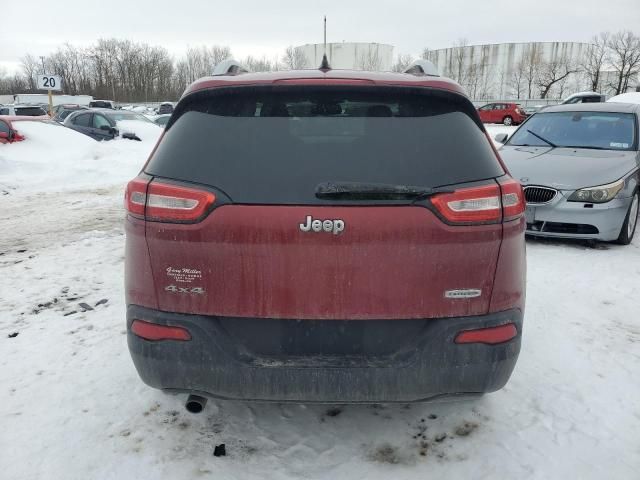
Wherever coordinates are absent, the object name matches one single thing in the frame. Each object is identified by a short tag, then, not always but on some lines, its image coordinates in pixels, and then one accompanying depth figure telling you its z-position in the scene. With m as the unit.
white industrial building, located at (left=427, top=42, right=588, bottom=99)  77.94
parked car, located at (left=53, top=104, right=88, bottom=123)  24.83
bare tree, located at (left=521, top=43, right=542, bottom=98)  76.06
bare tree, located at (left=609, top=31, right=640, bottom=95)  58.28
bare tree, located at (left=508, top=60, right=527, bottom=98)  77.19
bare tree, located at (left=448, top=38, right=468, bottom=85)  85.79
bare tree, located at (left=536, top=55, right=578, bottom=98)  71.75
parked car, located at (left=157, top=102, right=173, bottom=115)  46.75
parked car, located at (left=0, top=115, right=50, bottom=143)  13.74
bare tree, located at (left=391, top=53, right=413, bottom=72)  81.31
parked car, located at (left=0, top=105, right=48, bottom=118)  24.09
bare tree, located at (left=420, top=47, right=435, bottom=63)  87.74
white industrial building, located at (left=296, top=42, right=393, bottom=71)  80.25
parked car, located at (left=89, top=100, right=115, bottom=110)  42.66
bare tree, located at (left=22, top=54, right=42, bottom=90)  94.19
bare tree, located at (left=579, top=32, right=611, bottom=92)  63.97
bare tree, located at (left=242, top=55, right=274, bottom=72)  92.07
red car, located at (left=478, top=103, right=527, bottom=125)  39.69
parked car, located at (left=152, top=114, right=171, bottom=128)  27.62
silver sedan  5.87
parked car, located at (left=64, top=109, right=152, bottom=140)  18.27
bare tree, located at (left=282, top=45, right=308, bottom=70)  76.75
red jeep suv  2.04
